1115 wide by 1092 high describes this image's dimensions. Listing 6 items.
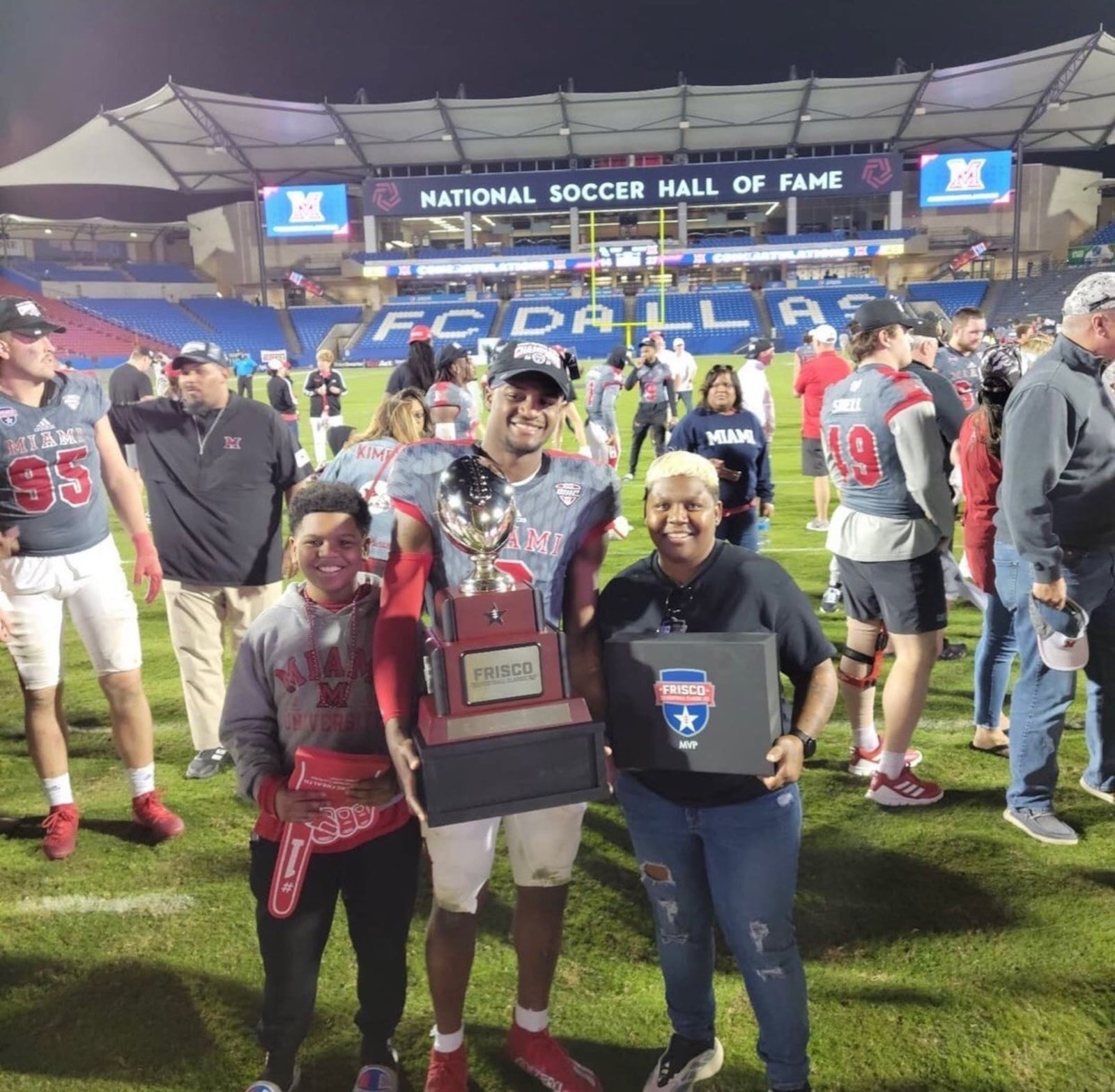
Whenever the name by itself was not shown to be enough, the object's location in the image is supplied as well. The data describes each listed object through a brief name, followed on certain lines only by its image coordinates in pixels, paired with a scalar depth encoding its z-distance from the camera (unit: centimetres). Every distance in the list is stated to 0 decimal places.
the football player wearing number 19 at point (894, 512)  372
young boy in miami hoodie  228
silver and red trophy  176
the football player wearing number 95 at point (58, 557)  354
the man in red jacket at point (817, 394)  802
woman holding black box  214
